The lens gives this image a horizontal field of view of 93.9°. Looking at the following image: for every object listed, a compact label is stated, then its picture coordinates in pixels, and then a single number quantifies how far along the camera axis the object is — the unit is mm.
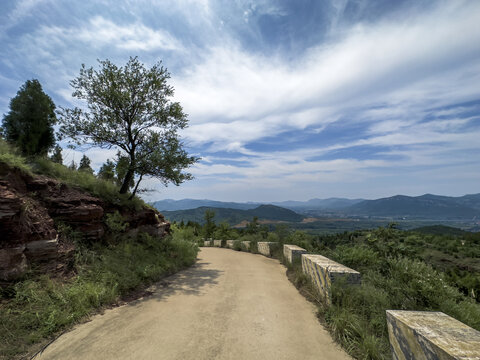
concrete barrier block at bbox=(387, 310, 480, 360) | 2000
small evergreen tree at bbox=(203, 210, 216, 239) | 23197
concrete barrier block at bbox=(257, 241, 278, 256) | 11745
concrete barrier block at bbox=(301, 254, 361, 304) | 4392
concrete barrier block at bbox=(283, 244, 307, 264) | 8158
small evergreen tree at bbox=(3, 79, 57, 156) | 7832
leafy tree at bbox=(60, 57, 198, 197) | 8891
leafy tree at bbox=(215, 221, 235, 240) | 19577
